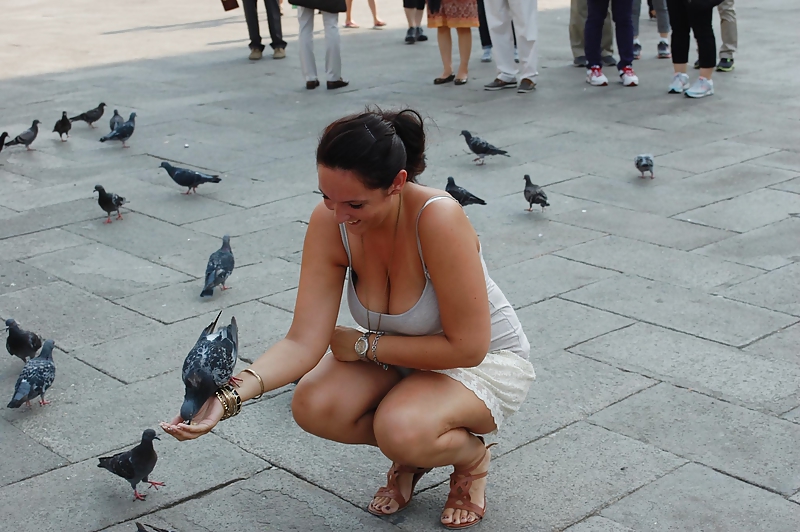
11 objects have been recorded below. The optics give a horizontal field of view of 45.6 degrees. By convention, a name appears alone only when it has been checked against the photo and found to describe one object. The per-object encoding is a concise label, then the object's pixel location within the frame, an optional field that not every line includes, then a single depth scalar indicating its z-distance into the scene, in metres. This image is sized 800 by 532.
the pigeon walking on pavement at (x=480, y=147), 7.54
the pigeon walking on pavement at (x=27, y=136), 8.64
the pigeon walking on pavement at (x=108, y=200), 6.60
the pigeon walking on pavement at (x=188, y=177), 7.17
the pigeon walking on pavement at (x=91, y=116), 9.45
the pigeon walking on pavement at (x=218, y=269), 5.27
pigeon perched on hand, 2.68
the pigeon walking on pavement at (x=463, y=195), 6.43
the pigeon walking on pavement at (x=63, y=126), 9.02
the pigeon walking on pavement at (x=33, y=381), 4.00
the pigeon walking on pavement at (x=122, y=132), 8.70
